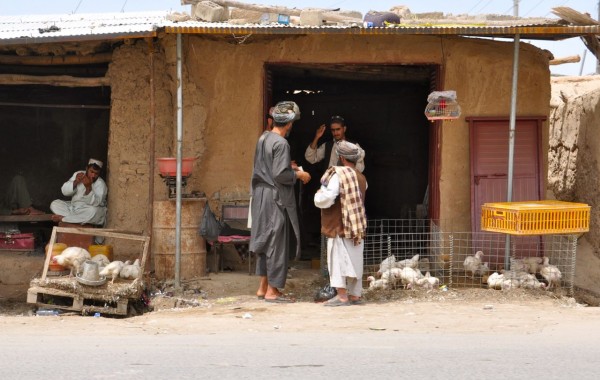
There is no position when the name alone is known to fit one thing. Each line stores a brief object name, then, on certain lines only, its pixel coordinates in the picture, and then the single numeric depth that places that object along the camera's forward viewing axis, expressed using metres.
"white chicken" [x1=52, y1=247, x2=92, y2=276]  9.92
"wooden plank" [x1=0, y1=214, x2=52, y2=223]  11.88
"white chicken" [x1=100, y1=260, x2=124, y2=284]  9.80
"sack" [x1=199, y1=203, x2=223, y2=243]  10.46
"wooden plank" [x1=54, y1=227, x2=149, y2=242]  9.83
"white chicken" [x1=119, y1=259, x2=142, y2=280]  9.95
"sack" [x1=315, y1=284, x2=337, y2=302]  9.50
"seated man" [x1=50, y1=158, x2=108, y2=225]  11.46
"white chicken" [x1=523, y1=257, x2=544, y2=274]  10.26
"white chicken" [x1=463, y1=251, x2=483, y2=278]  10.34
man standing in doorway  10.50
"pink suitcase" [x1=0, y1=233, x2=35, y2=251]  11.43
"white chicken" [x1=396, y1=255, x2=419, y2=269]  10.12
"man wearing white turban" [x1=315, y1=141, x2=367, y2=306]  8.95
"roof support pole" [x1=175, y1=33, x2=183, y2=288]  9.98
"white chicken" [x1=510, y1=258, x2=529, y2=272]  10.18
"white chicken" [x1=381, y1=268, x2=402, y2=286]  9.91
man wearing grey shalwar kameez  9.16
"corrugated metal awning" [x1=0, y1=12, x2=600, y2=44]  9.62
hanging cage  10.59
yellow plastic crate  9.55
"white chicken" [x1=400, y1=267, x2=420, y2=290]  9.89
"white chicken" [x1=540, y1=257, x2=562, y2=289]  10.03
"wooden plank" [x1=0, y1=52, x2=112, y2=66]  11.31
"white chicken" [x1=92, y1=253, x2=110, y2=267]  10.12
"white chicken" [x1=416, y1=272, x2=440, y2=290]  9.90
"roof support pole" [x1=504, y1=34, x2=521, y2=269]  10.28
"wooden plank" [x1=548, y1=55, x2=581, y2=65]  14.80
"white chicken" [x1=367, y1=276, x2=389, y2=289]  9.91
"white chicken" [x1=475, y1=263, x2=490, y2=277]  10.37
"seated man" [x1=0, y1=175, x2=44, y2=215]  12.97
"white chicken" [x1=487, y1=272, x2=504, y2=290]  9.98
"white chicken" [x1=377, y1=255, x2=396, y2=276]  10.03
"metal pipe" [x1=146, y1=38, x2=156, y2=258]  10.12
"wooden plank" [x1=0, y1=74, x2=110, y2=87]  11.28
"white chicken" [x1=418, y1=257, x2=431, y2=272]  10.60
